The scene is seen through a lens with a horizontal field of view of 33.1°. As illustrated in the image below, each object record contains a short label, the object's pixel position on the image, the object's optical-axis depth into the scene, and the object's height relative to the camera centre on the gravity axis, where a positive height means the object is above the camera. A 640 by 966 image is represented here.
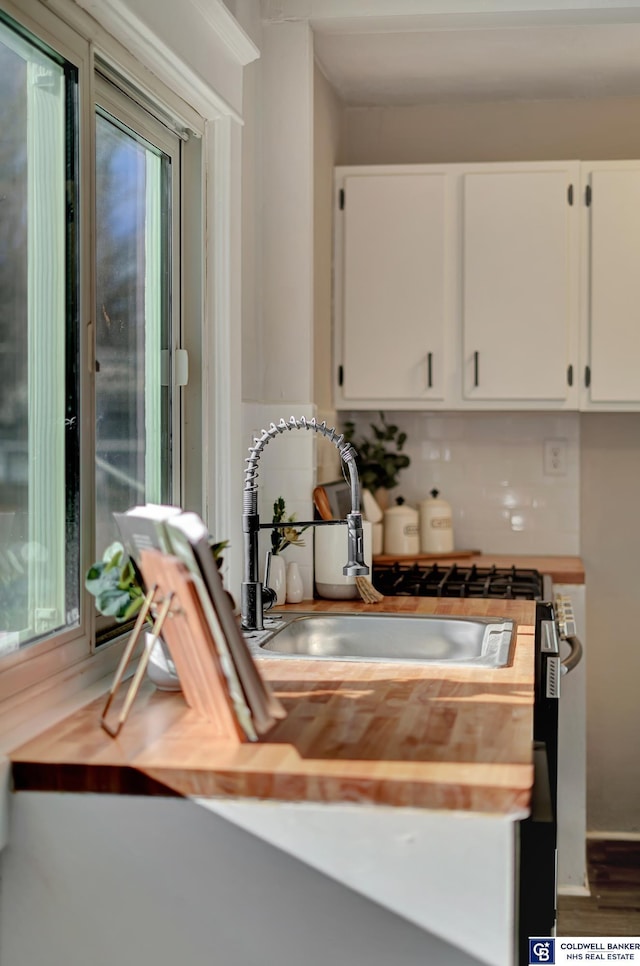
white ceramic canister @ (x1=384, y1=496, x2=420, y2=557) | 3.76 -0.41
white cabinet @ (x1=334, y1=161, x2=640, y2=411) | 3.59 +0.43
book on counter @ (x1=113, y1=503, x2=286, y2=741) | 1.52 -0.32
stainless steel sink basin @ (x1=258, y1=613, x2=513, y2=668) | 2.59 -0.54
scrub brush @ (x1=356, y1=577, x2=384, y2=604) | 2.95 -0.49
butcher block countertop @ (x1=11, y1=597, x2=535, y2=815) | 1.44 -0.49
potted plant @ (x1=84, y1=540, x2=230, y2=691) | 1.72 -0.28
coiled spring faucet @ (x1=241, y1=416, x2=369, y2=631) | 2.27 -0.26
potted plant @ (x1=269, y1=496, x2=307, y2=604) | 2.84 -0.34
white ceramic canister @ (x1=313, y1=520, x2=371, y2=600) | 3.02 -0.42
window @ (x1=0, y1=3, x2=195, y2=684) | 1.76 +0.15
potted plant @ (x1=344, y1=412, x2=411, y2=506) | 3.94 -0.16
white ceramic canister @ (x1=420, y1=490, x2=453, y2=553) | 3.86 -0.41
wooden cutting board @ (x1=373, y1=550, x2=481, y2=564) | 3.70 -0.50
